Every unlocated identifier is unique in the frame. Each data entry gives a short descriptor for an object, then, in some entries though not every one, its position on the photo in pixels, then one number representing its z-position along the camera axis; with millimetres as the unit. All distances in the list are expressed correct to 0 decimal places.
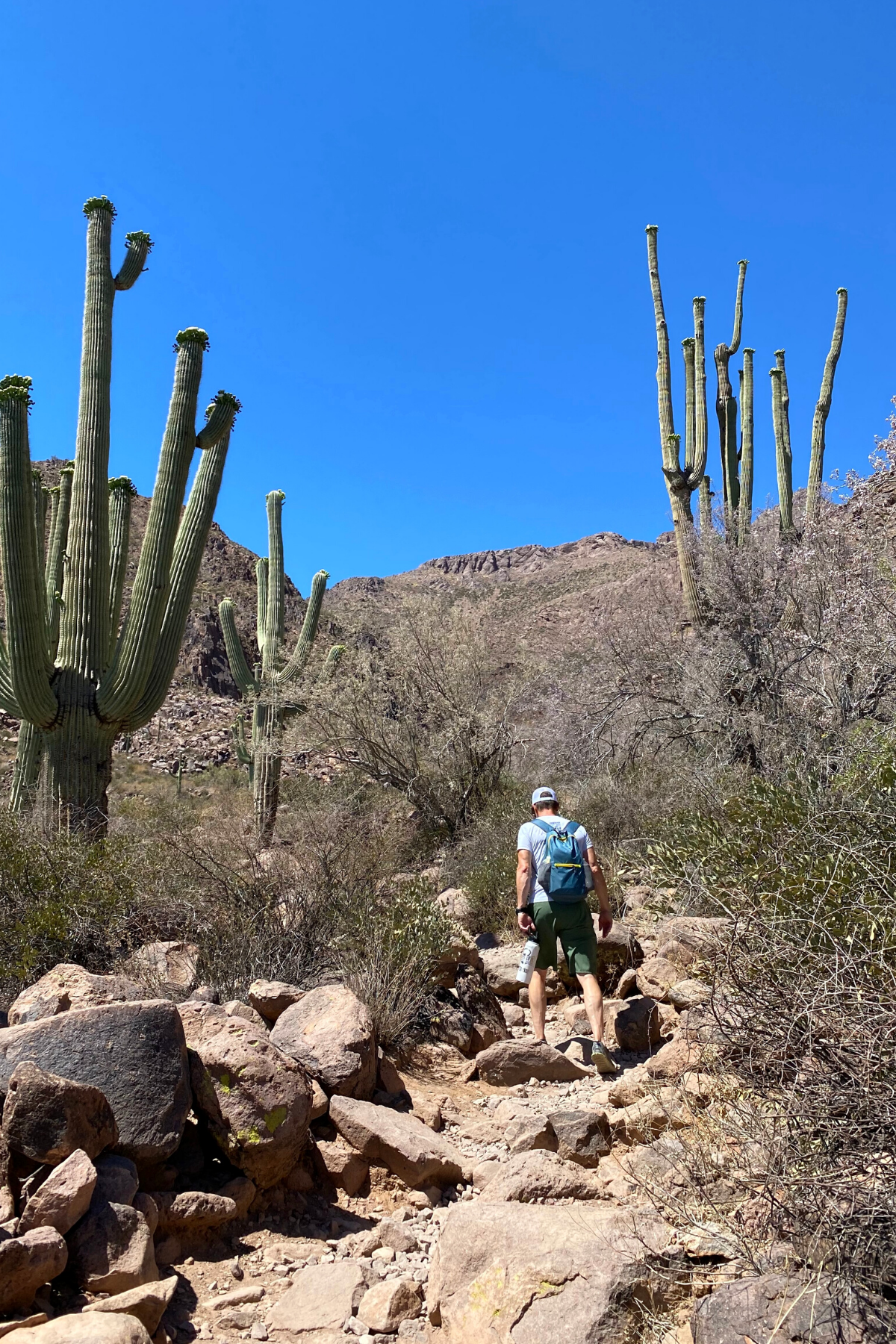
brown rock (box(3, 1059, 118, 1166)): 3178
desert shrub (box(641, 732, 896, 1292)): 2414
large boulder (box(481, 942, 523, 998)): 7336
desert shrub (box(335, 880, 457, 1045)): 5602
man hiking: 6031
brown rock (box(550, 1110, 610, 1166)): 4207
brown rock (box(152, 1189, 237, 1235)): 3498
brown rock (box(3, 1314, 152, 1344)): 2471
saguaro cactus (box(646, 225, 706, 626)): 13711
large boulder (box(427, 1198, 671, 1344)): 2670
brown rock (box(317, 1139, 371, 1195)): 4168
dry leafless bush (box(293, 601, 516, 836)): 13281
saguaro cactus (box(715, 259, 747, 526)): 16781
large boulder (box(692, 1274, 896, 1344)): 2260
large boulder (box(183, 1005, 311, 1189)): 3861
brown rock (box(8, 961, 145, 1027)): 4195
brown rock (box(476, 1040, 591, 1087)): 5543
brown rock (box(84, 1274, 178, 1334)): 2789
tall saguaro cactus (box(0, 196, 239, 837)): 10000
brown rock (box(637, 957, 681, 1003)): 6305
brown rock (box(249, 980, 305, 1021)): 5035
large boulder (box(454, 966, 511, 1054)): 6414
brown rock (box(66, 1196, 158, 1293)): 2975
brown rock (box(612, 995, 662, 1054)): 5988
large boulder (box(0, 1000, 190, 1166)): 3549
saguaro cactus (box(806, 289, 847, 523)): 17016
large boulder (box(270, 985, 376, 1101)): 4527
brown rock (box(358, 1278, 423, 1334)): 3107
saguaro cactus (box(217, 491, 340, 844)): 15250
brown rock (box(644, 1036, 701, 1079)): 4586
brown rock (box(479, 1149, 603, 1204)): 3592
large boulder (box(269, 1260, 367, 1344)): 3125
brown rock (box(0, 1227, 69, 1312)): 2705
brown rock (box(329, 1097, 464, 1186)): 4180
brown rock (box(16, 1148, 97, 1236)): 2980
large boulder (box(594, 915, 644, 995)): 7027
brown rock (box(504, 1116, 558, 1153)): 4273
